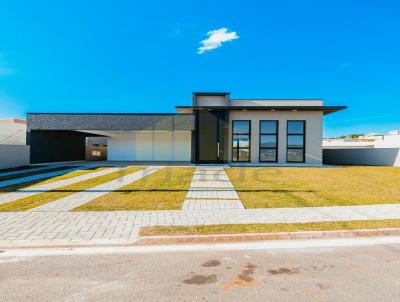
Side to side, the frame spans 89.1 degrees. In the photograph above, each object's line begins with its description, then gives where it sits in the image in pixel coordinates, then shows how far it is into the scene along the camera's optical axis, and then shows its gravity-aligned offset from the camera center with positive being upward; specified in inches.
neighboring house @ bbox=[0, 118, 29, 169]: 577.3 +6.3
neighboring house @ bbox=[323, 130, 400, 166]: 756.0 -22.7
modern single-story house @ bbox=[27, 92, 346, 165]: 640.4 +59.5
